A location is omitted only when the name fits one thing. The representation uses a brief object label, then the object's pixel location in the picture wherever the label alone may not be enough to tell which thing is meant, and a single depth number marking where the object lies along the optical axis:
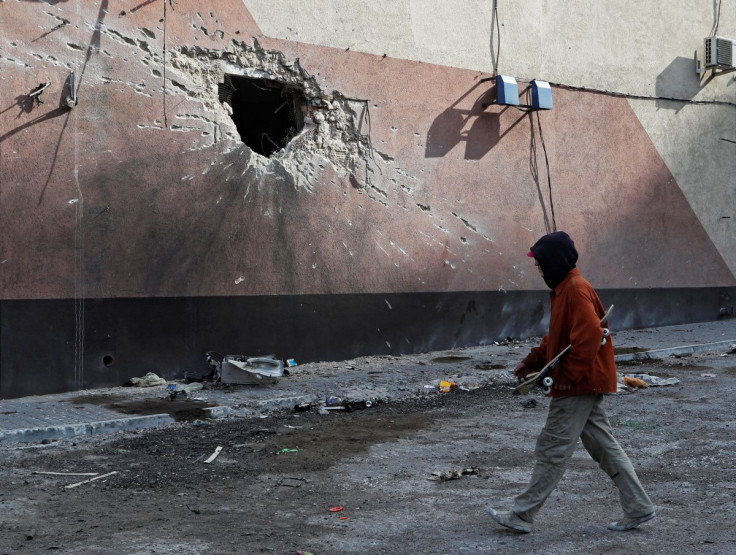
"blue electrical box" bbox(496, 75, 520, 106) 13.14
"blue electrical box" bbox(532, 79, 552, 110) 13.65
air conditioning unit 16.03
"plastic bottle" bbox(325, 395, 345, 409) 9.08
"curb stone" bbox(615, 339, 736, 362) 12.34
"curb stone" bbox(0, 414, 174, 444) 7.35
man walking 4.77
